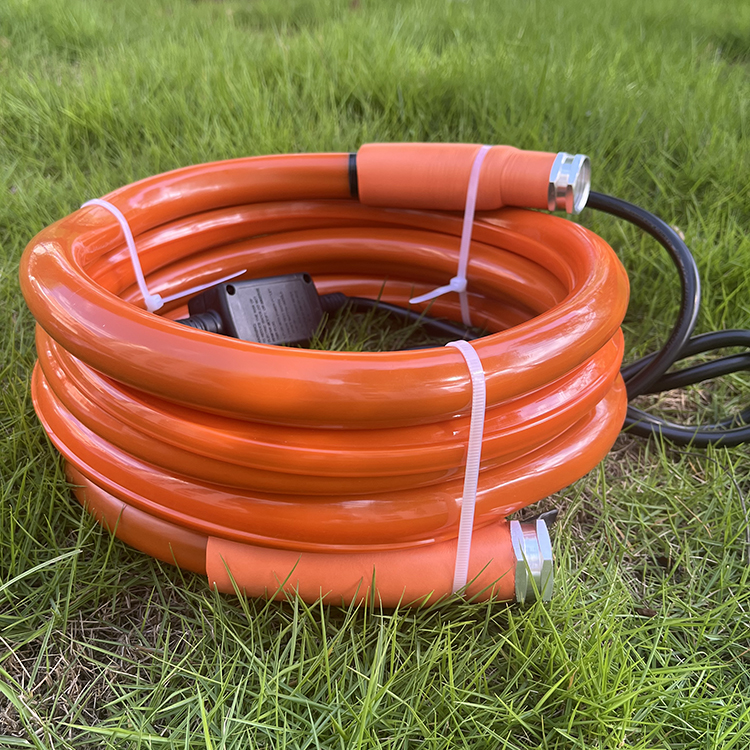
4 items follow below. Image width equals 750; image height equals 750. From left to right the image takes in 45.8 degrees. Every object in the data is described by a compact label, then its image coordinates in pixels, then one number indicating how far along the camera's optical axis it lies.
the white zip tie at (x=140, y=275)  0.43
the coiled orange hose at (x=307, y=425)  0.32
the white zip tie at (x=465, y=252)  0.44
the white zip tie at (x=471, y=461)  0.32
